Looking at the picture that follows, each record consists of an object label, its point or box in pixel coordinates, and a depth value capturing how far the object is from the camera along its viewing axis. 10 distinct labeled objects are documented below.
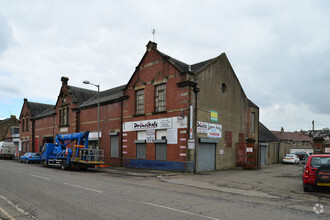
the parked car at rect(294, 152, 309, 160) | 45.90
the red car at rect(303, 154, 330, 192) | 11.01
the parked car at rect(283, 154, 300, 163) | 34.69
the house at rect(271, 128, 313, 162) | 70.03
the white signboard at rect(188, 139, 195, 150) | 18.89
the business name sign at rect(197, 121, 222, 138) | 20.71
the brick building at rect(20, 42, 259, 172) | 20.41
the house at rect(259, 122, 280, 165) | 31.91
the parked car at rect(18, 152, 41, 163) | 32.09
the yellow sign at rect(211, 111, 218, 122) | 22.27
